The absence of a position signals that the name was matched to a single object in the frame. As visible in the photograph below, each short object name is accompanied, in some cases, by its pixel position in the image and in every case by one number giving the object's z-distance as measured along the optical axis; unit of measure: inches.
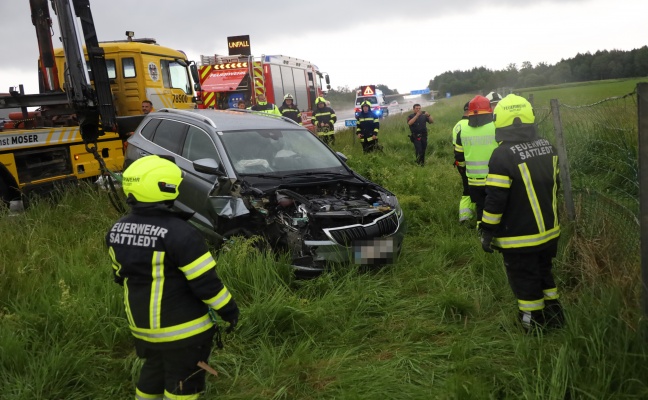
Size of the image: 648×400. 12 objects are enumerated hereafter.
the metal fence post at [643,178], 96.5
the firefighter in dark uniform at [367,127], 481.1
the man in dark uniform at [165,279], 98.0
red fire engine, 592.6
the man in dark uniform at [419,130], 438.6
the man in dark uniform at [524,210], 134.7
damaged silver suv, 186.9
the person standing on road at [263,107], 443.8
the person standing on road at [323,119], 494.9
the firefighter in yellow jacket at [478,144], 230.5
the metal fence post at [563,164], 175.3
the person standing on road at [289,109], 496.1
